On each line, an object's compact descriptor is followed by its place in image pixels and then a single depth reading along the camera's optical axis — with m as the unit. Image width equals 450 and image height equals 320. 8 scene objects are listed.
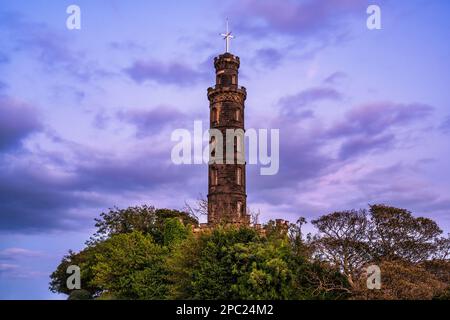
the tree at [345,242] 34.69
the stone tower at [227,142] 57.25
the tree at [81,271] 55.78
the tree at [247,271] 31.77
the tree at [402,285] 31.34
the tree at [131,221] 61.66
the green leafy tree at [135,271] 40.81
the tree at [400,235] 37.31
